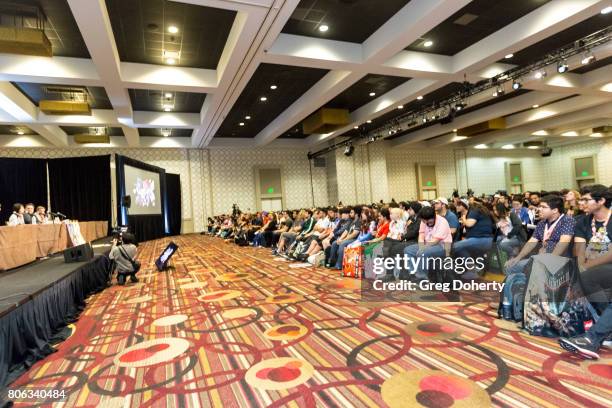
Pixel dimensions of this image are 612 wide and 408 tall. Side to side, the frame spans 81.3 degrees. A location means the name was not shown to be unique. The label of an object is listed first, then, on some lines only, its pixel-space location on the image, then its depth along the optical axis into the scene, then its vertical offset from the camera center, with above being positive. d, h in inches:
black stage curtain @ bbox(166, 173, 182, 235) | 604.7 +23.8
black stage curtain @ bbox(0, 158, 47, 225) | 415.8 +48.9
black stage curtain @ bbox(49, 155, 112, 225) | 465.7 +44.4
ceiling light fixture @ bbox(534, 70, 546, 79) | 300.4 +104.9
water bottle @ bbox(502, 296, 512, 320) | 116.1 -35.7
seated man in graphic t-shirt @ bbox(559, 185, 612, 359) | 88.0 -19.0
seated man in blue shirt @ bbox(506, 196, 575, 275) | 111.3 -12.1
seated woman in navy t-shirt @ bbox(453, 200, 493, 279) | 162.6 -16.0
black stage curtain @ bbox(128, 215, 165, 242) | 486.9 -13.4
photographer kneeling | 222.1 -25.2
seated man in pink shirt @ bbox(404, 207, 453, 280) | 162.7 -17.3
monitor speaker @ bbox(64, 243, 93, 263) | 200.5 -18.8
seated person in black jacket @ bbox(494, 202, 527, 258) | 173.2 -14.5
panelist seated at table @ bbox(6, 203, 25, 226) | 261.9 +5.5
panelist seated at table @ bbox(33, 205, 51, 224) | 303.4 +5.4
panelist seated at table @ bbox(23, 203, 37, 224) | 284.7 +4.8
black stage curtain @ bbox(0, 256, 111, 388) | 99.5 -35.1
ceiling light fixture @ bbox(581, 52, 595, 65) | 265.1 +103.1
